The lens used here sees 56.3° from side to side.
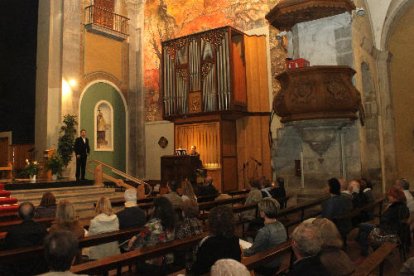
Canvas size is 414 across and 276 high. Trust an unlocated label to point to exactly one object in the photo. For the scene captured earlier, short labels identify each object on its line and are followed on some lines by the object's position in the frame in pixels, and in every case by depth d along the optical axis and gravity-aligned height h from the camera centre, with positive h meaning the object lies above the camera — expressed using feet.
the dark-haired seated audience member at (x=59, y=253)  7.23 -1.64
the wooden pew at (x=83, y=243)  10.18 -2.40
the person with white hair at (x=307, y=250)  7.72 -1.89
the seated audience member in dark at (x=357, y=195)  19.48 -1.93
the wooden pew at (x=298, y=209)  17.31 -2.40
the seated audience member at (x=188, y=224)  12.92 -2.12
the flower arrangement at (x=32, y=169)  37.01 -0.32
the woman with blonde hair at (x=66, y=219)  12.61 -1.76
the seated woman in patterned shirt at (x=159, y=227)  12.02 -2.04
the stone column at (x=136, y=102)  52.54 +8.36
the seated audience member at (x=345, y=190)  17.50 -1.59
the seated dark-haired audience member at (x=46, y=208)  17.75 -1.97
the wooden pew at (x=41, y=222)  15.66 -2.46
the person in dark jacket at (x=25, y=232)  11.56 -2.03
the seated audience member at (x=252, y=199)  20.72 -2.09
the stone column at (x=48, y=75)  43.57 +10.37
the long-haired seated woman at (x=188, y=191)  20.29 -1.60
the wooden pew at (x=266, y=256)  9.62 -2.52
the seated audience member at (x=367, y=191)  20.74 -1.80
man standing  38.45 +1.14
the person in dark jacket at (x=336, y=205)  16.09 -1.96
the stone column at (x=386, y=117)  39.63 +4.12
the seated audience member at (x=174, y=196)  17.83 -1.62
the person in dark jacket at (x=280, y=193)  22.95 -2.03
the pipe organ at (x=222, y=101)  42.29 +6.73
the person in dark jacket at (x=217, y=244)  9.47 -2.08
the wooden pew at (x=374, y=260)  8.86 -2.63
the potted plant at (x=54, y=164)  38.38 +0.09
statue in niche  48.80 +4.73
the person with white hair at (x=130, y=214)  15.30 -2.04
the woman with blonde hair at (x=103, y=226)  14.39 -2.31
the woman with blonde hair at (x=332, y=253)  7.75 -1.96
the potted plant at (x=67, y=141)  40.86 +2.50
